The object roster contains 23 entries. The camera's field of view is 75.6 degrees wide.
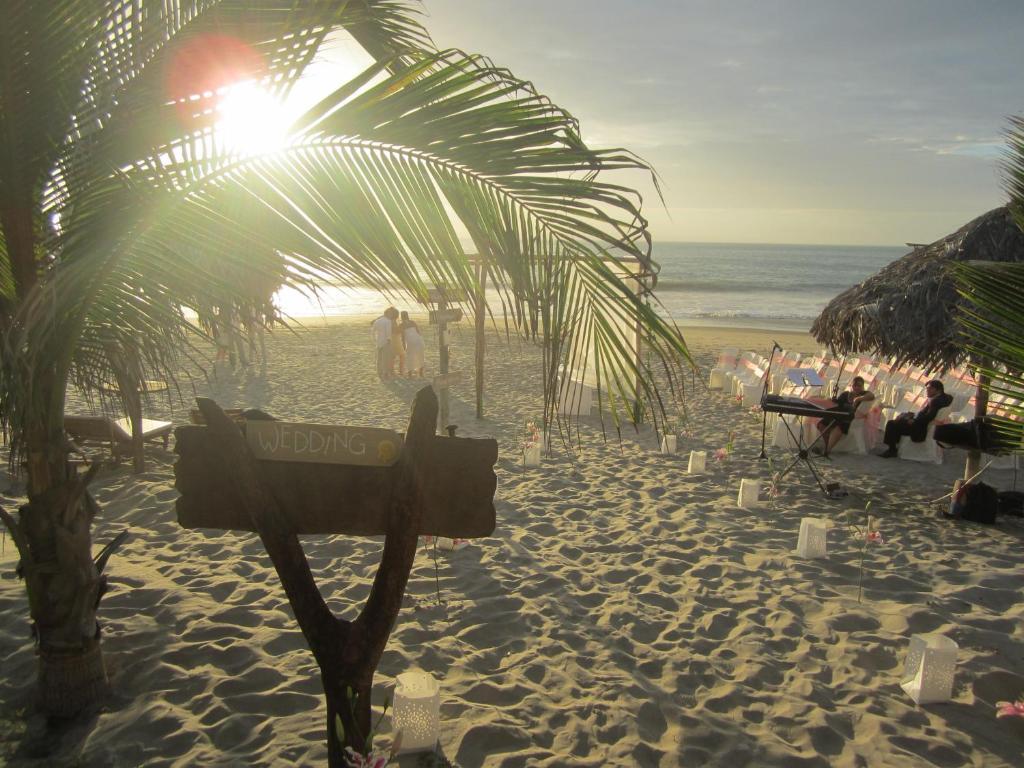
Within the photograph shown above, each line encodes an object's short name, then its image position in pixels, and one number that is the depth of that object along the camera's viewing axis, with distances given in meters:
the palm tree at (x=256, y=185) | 2.06
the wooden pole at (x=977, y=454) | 6.27
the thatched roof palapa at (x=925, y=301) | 6.41
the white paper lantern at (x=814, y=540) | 5.12
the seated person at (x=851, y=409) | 8.07
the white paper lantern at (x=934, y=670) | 3.34
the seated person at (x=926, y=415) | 7.78
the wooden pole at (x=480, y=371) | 9.31
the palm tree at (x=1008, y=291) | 2.58
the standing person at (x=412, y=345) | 12.85
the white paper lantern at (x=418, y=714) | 2.94
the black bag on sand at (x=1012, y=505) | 6.18
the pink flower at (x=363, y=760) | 2.30
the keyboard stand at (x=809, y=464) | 6.77
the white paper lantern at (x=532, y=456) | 7.39
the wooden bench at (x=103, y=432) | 6.90
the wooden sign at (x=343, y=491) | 2.10
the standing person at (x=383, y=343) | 12.41
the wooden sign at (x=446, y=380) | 7.79
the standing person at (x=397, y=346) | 12.64
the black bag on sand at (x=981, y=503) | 5.99
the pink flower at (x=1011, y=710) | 3.08
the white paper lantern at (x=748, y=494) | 6.28
